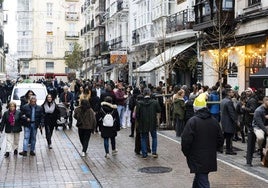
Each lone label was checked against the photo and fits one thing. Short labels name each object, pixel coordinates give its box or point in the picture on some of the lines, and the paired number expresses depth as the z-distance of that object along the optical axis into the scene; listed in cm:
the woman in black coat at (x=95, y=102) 1738
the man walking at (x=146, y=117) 1236
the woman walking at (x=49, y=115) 1437
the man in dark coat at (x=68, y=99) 2028
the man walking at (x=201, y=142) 752
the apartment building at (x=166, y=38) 2805
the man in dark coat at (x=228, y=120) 1277
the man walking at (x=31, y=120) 1309
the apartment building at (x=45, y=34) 8119
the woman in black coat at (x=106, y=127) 1262
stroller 1929
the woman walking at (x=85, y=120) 1268
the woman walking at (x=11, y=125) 1286
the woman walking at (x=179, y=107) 1608
